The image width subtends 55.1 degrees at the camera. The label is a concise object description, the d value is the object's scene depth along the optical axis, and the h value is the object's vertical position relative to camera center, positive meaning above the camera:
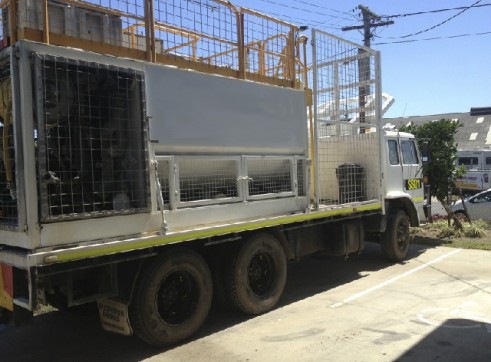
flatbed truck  3.89 +0.13
